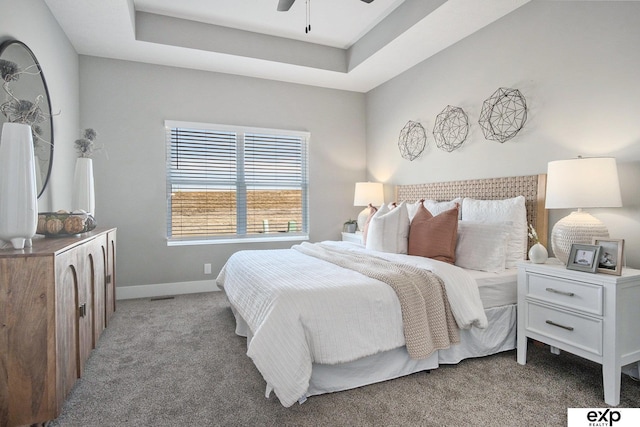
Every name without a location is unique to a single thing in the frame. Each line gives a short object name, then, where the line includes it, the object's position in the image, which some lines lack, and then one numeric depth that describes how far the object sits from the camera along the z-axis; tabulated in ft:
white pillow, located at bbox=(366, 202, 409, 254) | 9.91
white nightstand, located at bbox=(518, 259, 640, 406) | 6.11
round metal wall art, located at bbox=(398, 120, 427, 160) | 13.46
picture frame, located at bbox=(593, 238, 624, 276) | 6.30
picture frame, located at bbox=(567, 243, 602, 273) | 6.56
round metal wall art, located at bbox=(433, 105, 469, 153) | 11.56
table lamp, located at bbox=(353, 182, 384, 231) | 15.17
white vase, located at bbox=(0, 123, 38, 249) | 5.64
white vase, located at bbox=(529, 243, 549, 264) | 7.64
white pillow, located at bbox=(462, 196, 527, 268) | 9.00
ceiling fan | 8.52
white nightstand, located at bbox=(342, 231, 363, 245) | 14.76
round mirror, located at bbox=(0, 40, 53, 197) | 7.23
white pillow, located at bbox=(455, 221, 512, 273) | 8.54
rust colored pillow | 9.04
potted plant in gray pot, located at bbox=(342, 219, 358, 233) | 16.02
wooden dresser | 5.15
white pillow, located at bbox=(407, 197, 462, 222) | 10.73
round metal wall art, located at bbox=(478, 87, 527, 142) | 9.66
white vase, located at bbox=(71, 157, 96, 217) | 10.12
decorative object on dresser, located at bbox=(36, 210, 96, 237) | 7.55
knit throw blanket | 6.75
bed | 5.95
